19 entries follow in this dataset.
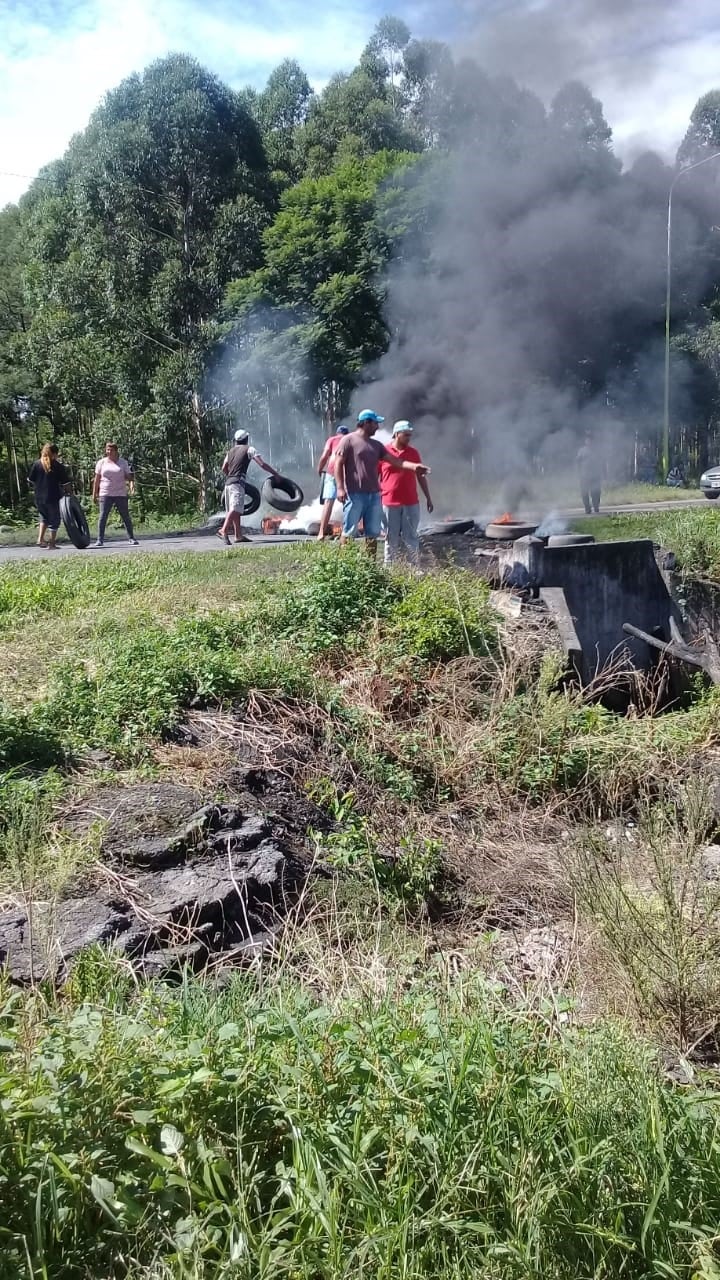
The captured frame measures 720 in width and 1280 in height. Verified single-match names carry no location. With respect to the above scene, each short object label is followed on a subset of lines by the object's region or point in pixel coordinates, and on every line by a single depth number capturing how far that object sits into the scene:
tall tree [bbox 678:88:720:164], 26.66
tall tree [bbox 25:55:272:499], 23.84
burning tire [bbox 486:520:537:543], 13.49
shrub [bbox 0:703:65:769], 5.78
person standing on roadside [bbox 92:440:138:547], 15.20
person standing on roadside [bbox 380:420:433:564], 10.43
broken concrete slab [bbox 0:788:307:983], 4.31
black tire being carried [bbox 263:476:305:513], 17.14
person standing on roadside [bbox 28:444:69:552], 14.96
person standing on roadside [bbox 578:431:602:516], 19.06
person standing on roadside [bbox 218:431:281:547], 13.64
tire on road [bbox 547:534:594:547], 11.99
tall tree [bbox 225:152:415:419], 23.59
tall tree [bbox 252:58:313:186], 30.55
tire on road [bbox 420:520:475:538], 14.29
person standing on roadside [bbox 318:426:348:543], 13.63
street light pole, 20.97
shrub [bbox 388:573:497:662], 8.08
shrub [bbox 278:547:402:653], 7.99
